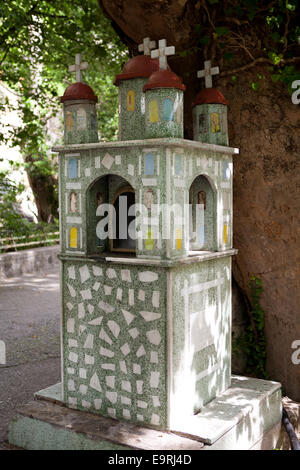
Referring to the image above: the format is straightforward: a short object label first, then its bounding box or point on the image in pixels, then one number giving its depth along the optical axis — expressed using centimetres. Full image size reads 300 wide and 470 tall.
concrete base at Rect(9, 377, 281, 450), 401
